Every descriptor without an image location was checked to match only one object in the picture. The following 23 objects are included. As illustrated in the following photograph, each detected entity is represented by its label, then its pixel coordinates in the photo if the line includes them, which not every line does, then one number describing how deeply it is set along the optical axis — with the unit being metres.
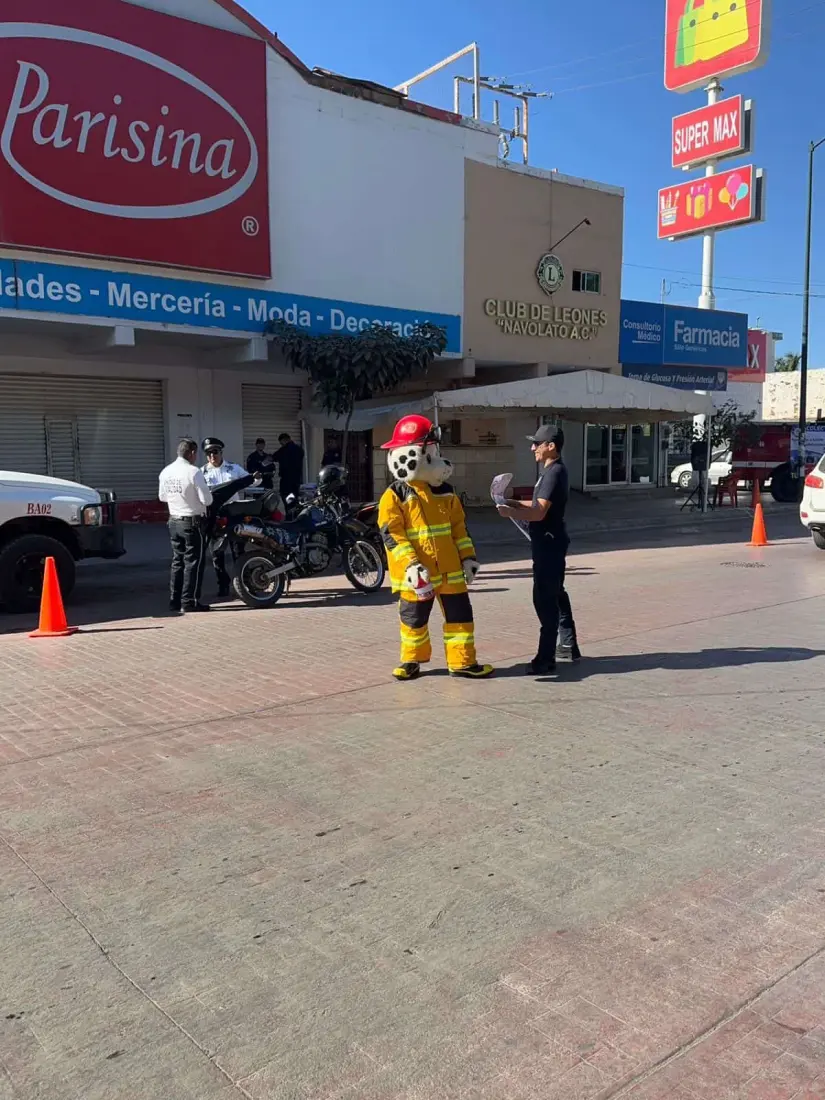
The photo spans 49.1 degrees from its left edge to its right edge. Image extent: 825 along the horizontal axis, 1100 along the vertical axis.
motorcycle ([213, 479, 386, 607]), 9.83
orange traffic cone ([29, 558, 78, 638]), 8.40
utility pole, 25.86
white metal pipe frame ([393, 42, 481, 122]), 22.42
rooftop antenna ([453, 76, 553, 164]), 24.31
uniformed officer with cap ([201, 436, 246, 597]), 10.32
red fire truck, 26.05
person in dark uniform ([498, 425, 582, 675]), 6.43
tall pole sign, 27.36
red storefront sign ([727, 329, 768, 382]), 53.03
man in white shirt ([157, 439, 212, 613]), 9.31
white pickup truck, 9.34
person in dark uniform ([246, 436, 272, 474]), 16.97
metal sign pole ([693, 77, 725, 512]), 29.14
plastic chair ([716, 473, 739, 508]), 23.67
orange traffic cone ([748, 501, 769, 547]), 15.35
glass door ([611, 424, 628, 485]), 27.64
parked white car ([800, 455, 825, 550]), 13.38
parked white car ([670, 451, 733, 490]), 26.80
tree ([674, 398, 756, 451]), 24.97
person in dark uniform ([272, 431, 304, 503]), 17.48
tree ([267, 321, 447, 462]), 16.88
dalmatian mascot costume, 6.25
